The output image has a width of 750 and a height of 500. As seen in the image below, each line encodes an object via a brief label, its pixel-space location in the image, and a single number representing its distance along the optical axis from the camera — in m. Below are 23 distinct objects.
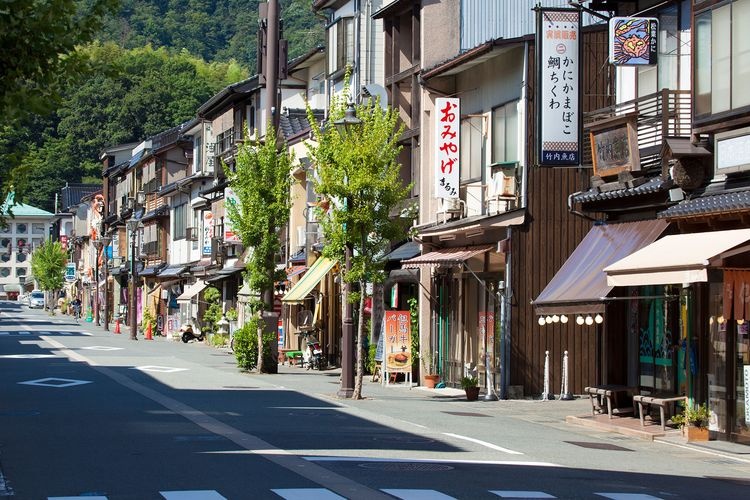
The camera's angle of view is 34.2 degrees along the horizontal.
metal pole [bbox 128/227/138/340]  63.18
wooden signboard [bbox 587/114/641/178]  21.52
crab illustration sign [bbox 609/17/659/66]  21.08
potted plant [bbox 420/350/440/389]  32.84
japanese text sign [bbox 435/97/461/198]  29.98
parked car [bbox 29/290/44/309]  163.75
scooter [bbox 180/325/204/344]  64.81
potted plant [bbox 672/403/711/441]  19.30
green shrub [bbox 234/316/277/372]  36.03
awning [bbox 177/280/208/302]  66.12
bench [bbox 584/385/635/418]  22.50
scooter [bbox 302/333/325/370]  40.53
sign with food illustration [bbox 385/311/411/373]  32.50
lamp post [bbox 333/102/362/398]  27.27
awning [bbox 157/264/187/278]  72.56
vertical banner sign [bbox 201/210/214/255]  64.88
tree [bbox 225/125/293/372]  35.66
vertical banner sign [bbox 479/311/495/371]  29.27
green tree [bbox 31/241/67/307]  142.50
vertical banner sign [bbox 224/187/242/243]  57.94
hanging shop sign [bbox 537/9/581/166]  23.73
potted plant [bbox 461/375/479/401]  27.50
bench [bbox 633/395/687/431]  20.31
